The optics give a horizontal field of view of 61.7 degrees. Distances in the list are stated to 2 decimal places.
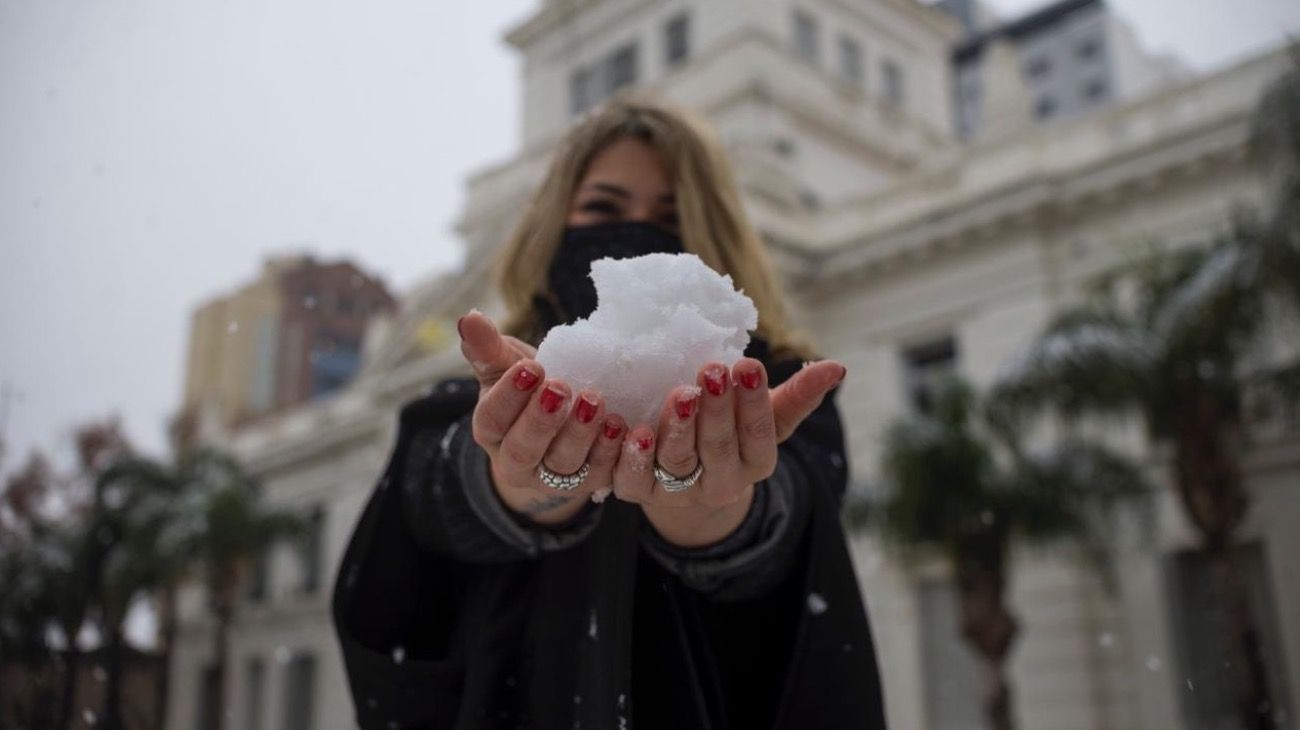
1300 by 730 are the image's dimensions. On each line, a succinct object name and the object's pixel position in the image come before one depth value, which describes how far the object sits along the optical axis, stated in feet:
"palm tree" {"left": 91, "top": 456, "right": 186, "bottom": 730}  14.64
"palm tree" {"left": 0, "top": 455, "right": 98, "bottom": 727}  11.82
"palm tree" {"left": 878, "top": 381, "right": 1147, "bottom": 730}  33.65
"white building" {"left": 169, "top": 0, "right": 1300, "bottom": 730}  41.22
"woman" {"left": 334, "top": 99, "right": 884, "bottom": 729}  4.50
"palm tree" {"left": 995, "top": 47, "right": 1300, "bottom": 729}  26.86
